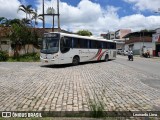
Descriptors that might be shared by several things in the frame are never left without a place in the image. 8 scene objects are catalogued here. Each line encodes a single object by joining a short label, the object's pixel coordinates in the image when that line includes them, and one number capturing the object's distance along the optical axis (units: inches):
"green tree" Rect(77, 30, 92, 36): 1958.8
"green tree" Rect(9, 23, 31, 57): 652.6
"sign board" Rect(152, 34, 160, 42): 1143.3
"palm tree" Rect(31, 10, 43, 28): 820.0
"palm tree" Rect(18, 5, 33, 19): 820.0
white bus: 415.3
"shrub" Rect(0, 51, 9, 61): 595.3
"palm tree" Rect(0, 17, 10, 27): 768.8
